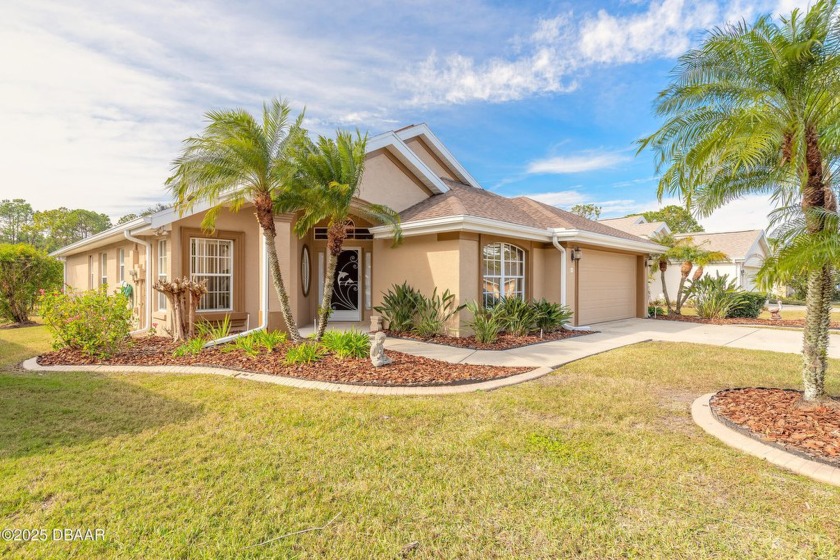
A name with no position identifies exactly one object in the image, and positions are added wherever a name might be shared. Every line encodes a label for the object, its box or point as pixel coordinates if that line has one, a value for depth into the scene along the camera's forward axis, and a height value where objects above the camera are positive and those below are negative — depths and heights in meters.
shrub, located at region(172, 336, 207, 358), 8.63 -1.48
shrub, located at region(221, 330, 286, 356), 8.75 -1.39
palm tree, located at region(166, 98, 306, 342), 8.15 +2.41
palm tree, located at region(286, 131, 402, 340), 8.54 +2.08
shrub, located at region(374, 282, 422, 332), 11.97 -0.83
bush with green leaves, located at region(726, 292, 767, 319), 18.00 -1.30
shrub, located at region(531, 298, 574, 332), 12.35 -1.14
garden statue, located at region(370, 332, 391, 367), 7.68 -1.36
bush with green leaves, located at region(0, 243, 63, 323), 15.73 +0.05
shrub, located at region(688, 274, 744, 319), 17.53 -0.87
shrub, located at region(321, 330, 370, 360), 8.24 -1.34
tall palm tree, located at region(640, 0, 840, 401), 4.84 +2.23
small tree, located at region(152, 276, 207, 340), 9.75 -0.51
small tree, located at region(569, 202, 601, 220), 62.72 +10.48
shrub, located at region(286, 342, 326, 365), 7.85 -1.47
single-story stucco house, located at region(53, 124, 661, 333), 11.28 +0.81
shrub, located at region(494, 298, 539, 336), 11.66 -1.10
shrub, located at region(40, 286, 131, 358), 8.48 -0.85
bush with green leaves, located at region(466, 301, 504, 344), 10.58 -1.20
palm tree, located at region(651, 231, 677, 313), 19.38 +1.58
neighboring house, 28.25 +2.06
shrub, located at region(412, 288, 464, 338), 11.35 -0.95
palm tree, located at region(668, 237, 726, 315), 18.77 +1.00
